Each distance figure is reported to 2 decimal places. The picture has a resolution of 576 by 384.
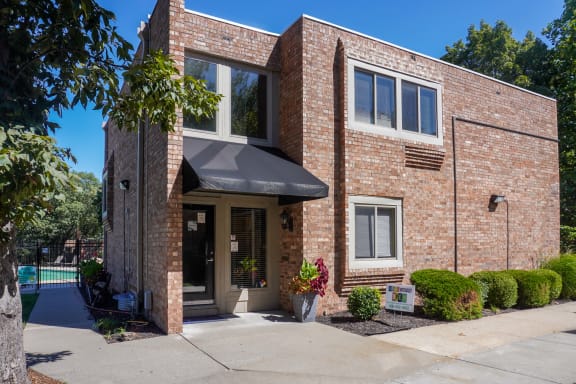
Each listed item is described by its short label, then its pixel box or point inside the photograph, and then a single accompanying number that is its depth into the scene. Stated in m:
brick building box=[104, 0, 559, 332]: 8.05
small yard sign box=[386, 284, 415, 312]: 8.57
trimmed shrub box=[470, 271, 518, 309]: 10.29
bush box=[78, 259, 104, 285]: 11.43
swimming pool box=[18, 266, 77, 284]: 15.13
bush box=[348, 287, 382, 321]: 8.47
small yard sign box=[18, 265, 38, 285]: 15.12
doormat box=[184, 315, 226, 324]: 8.43
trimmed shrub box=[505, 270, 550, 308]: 10.67
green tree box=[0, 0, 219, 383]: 3.95
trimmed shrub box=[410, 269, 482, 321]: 8.95
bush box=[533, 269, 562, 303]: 11.35
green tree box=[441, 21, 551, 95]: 22.64
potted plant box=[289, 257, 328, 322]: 8.48
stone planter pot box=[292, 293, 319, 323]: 8.48
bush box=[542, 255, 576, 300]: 12.12
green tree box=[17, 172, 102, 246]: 32.28
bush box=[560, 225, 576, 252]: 17.33
